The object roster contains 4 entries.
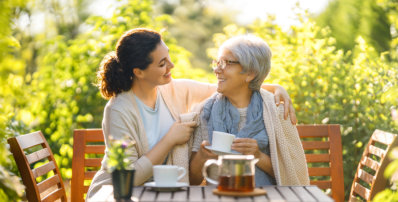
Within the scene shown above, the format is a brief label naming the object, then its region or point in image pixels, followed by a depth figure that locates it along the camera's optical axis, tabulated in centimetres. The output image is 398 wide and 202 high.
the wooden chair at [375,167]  318
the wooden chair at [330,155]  363
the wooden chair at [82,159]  365
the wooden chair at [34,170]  296
